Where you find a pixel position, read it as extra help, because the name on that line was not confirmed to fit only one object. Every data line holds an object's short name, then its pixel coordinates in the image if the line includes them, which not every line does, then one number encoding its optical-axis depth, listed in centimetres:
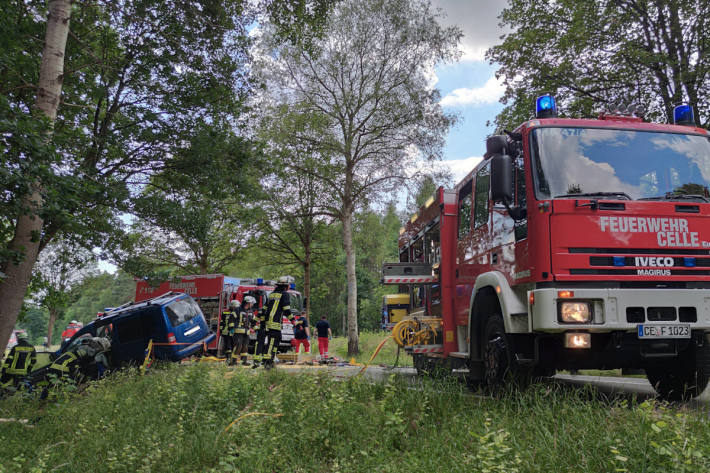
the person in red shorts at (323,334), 1546
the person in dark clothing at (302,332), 1426
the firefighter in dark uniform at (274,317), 1005
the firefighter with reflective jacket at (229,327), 1292
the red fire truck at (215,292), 1766
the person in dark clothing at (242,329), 1297
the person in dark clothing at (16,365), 948
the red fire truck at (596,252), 443
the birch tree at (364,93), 1747
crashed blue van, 1158
